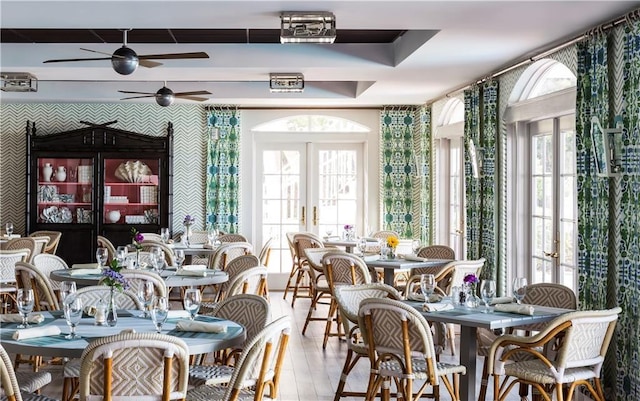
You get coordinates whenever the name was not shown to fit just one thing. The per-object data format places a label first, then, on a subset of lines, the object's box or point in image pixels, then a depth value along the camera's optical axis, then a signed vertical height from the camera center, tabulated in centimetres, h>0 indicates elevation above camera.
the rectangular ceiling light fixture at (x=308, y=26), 578 +128
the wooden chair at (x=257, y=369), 379 -79
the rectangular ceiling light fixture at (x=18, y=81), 919 +142
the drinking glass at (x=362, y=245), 980 -49
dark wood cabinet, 1210 +33
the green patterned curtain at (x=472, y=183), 894 +24
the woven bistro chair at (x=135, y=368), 350 -71
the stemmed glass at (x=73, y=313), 410 -54
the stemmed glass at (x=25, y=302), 431 -50
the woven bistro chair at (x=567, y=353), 462 -88
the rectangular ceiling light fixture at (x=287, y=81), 895 +137
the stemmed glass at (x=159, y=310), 413 -52
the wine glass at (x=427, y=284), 538 -52
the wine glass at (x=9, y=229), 1101 -30
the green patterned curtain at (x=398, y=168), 1253 +57
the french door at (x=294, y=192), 1277 +21
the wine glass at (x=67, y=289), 439 -45
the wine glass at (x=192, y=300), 438 -51
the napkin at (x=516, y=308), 508 -66
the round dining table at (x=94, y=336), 387 -65
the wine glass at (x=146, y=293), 434 -47
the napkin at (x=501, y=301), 552 -66
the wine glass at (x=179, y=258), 735 -47
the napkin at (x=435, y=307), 515 -65
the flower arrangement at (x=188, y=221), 1095 -20
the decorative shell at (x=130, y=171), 1227 +53
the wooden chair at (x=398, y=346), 465 -83
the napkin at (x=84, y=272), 690 -56
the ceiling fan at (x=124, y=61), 621 +112
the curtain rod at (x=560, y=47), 565 +131
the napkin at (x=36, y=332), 401 -63
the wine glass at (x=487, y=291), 527 -56
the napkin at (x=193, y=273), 699 -58
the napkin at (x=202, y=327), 423 -63
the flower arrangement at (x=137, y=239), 750 -30
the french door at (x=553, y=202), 721 +2
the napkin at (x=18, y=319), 447 -62
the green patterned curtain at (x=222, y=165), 1248 +62
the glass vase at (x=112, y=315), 448 -60
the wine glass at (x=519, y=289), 536 -56
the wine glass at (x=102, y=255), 692 -41
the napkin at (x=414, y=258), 826 -54
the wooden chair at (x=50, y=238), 1052 -42
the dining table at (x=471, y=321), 489 -70
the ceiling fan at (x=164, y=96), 875 +118
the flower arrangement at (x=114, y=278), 454 -40
